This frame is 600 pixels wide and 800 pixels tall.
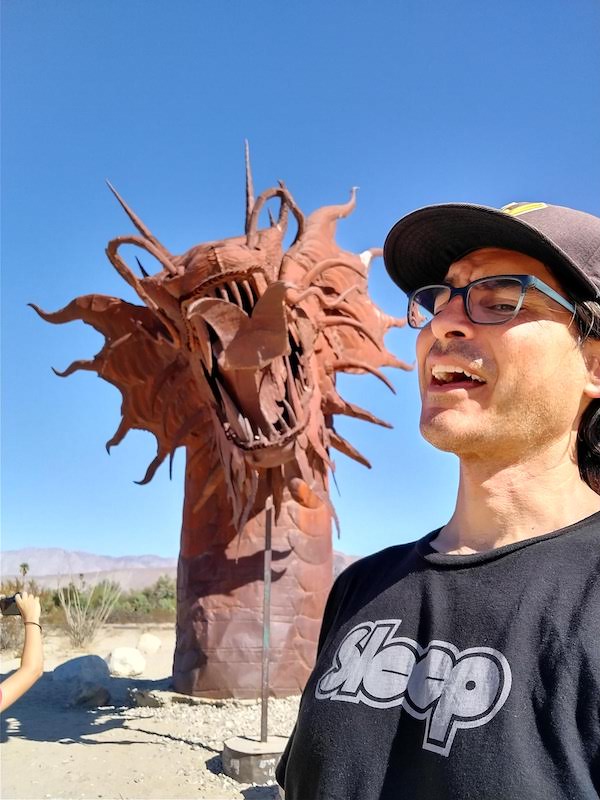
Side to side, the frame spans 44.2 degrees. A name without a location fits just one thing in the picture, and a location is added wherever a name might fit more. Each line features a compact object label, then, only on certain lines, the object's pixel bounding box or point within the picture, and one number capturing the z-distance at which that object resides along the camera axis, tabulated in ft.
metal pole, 16.51
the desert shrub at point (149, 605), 57.21
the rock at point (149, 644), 38.83
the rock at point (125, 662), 30.78
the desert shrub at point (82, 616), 40.83
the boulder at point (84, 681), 23.71
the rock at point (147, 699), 20.75
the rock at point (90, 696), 23.63
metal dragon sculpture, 16.72
